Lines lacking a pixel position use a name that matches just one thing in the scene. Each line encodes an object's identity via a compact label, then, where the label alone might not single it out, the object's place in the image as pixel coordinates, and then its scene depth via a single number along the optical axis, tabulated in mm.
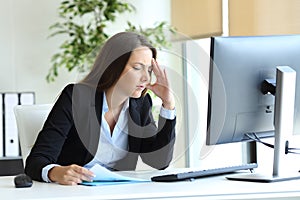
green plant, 5255
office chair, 2956
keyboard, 2406
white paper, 2363
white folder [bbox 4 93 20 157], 4808
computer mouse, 2296
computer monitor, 2306
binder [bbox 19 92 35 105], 4917
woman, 2605
